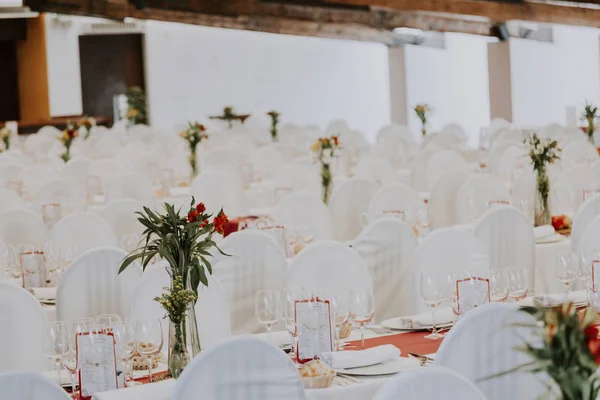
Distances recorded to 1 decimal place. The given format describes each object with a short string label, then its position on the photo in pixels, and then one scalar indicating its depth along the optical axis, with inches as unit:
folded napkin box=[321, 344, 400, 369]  142.7
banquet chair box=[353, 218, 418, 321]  227.9
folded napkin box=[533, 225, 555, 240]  258.8
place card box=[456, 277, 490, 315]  161.9
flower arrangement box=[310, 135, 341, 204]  331.3
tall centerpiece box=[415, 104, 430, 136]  545.0
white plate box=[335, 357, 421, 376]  140.3
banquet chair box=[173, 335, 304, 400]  116.6
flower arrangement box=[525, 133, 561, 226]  280.5
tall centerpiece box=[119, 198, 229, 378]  143.4
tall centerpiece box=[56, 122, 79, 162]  427.6
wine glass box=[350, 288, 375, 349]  158.9
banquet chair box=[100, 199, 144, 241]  283.9
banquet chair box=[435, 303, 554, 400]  130.0
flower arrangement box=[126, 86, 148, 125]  737.7
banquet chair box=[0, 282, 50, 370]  171.0
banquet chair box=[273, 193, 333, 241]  280.4
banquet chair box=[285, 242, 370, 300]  193.9
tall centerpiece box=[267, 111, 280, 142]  593.9
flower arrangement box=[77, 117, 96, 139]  584.1
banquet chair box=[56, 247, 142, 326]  193.2
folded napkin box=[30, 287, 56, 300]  210.4
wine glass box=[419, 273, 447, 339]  166.4
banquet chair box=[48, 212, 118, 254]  250.2
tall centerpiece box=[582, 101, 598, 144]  408.8
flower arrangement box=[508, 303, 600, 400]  78.1
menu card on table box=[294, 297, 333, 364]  150.7
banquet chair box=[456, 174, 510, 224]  309.3
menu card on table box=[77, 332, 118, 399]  139.0
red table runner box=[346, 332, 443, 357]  154.2
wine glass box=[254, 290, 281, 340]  157.8
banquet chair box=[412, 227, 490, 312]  205.8
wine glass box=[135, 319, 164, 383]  143.7
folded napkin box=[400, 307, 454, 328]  168.1
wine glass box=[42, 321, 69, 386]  140.7
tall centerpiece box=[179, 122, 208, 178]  408.8
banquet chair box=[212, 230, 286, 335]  213.5
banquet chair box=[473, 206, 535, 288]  237.5
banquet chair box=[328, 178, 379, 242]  325.7
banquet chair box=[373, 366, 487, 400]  102.3
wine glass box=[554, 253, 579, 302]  178.2
